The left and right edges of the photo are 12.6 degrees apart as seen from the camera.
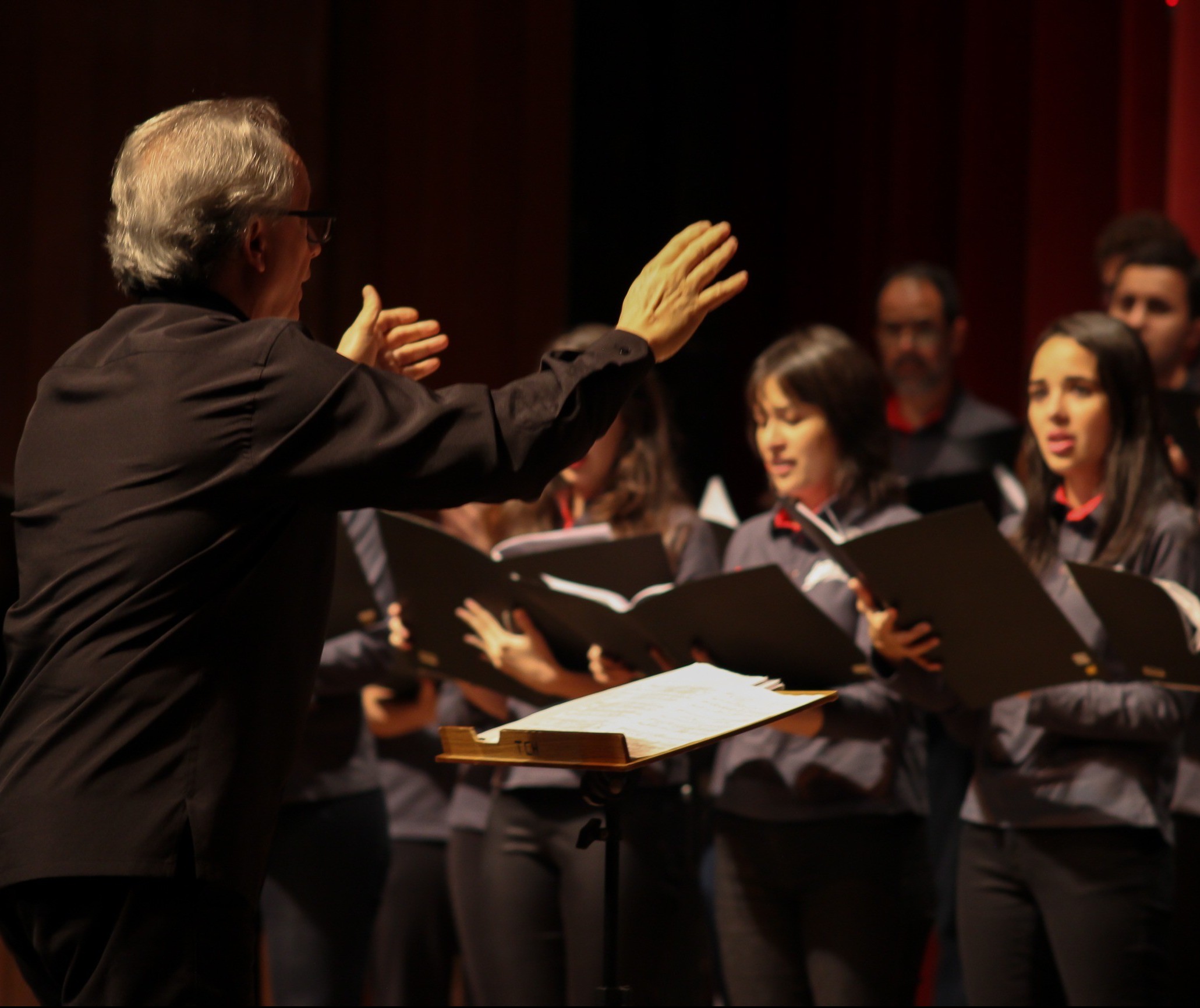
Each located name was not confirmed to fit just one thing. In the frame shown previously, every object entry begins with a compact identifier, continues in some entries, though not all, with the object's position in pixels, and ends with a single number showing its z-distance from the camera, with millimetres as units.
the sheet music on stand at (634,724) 5757
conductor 5754
